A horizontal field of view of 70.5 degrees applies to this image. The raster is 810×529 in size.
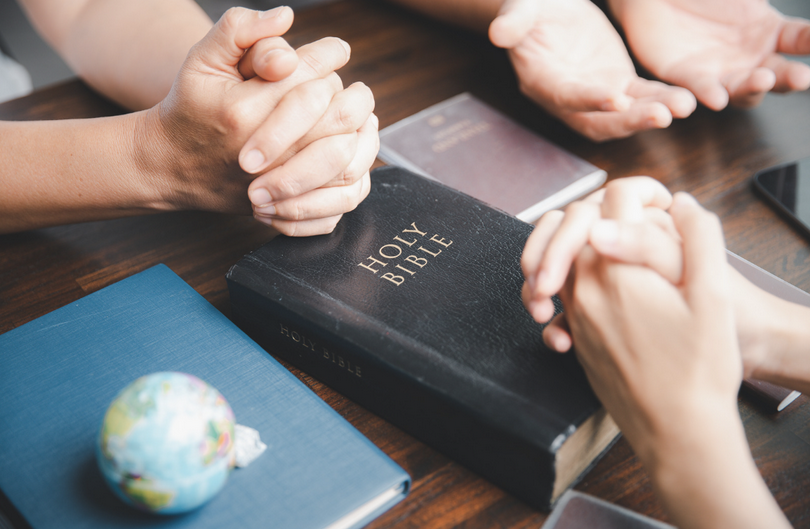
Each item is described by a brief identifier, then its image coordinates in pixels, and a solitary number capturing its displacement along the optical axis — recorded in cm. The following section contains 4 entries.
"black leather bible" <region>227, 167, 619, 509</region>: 54
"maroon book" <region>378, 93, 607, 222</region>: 94
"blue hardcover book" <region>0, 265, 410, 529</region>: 53
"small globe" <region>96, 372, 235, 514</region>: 46
